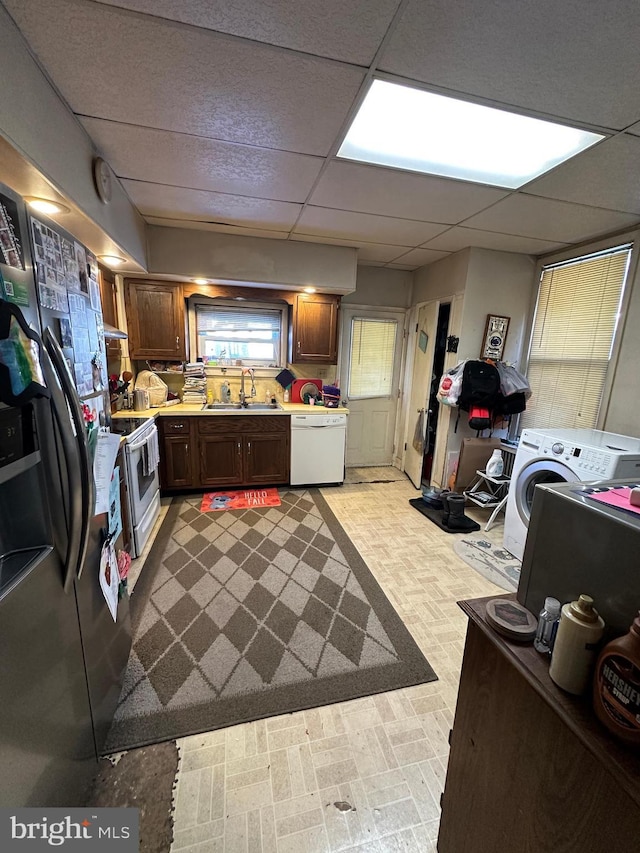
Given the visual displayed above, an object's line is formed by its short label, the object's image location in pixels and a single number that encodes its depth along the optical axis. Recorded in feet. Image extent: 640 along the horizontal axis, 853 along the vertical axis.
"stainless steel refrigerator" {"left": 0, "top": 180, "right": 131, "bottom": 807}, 2.53
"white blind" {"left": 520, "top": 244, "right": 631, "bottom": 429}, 8.82
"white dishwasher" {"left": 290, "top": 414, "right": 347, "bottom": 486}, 11.87
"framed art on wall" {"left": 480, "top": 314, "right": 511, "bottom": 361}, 10.75
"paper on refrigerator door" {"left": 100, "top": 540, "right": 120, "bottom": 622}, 3.97
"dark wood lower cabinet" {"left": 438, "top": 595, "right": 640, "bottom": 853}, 1.83
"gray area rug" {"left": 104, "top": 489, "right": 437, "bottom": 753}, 4.77
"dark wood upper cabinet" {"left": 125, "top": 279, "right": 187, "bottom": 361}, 10.69
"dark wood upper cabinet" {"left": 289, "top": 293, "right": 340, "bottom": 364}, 11.96
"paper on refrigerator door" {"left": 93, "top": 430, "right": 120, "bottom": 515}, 3.70
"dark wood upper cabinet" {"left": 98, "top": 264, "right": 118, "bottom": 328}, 8.86
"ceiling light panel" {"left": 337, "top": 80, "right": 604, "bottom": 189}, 4.76
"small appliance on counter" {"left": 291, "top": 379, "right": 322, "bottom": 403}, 13.00
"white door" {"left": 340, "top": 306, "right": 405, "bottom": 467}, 13.82
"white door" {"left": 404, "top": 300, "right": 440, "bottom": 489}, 12.42
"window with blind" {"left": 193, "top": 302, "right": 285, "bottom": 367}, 12.34
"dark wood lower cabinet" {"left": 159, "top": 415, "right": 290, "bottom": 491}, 10.93
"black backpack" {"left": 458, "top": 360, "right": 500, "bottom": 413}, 10.21
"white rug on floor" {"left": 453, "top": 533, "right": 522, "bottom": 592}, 7.71
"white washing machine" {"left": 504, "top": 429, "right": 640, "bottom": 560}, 6.34
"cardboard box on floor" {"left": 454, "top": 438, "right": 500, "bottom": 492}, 11.03
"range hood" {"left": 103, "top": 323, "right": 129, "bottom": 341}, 7.50
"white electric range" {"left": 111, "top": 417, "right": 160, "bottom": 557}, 7.75
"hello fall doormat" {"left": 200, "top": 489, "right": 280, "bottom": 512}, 10.82
